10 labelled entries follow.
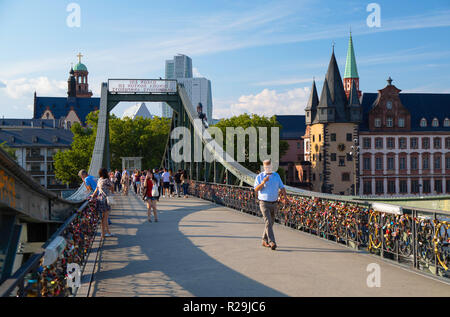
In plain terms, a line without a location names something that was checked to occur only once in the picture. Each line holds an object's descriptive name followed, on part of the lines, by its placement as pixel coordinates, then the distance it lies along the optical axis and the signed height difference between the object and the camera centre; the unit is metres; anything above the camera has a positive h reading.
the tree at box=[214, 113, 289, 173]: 58.72 +5.05
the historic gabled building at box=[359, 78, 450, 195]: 72.50 +2.05
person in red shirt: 13.02 -0.78
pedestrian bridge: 5.46 -1.50
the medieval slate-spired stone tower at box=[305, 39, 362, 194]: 69.50 +4.32
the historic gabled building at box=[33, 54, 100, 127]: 133.88 +16.91
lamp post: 67.88 +0.20
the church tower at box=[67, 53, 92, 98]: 149.88 +27.45
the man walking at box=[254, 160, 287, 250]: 8.73 -0.55
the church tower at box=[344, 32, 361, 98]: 90.94 +18.36
